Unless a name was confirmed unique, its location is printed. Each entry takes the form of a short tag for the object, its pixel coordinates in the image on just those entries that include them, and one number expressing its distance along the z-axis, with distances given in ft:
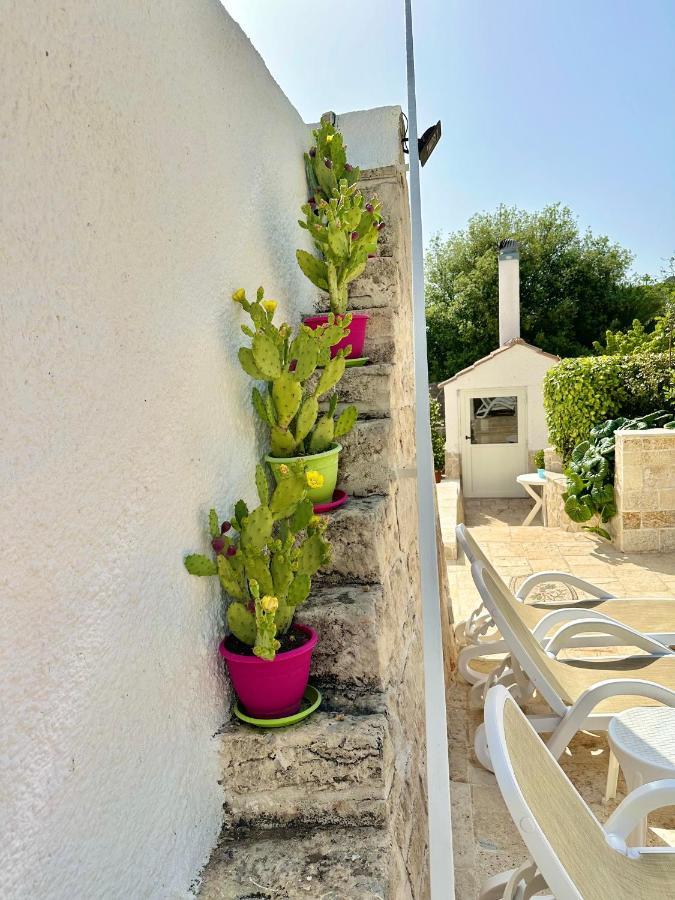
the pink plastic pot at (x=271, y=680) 4.66
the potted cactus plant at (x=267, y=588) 4.62
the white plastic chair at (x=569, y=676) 7.21
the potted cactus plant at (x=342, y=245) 7.09
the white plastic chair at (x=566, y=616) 9.62
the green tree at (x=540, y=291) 54.65
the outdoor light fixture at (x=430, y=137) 12.99
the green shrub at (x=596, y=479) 20.22
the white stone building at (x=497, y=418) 36.06
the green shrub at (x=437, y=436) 36.96
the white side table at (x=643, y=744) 5.76
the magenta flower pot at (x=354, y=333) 7.50
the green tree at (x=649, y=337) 25.36
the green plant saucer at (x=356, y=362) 7.76
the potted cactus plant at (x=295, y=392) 5.51
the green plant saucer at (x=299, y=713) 4.79
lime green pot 5.98
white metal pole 2.04
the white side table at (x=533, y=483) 28.12
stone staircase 4.26
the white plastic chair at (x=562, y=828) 3.45
